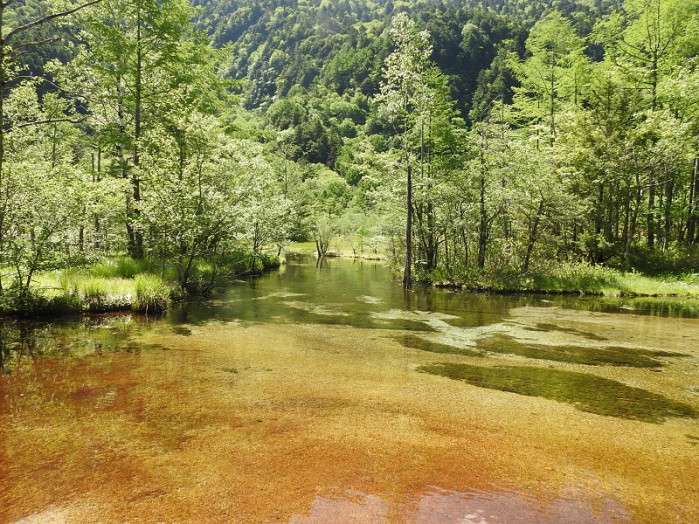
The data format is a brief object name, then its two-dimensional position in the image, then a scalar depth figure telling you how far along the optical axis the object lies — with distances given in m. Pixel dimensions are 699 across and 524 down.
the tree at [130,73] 14.24
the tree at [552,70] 25.84
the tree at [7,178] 7.27
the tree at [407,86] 16.52
